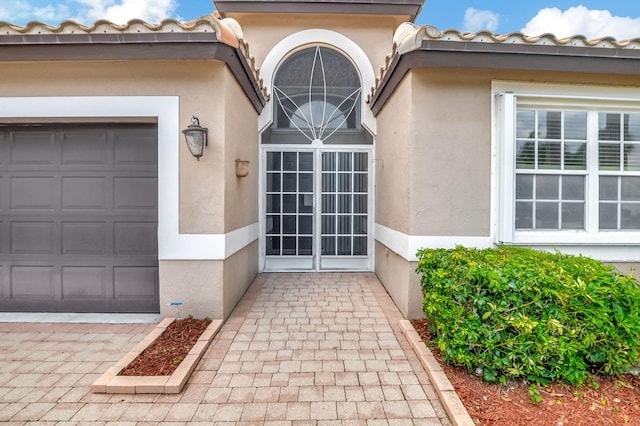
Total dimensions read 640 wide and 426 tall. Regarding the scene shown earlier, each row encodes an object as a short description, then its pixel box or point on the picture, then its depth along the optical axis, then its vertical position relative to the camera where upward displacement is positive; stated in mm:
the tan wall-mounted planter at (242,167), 5371 +705
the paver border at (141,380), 3102 -1712
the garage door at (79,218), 4977 -147
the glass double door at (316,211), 7570 -56
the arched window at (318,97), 7598 +2701
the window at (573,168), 4855 +633
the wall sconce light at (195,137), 4371 +997
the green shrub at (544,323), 3059 -1115
